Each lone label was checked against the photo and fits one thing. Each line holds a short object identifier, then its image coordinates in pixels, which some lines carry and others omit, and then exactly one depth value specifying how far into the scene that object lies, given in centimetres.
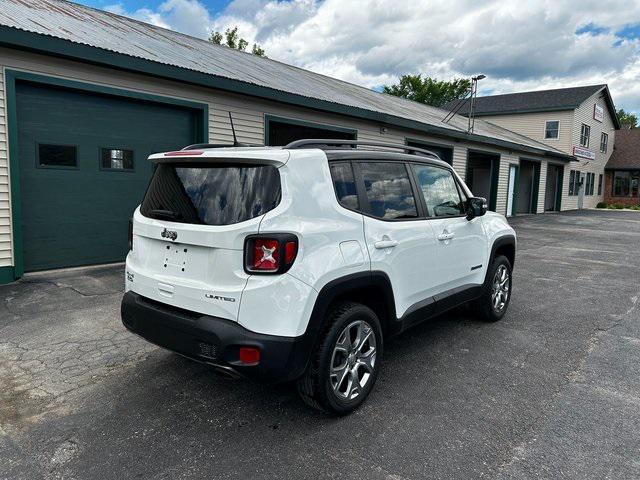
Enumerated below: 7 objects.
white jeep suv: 266
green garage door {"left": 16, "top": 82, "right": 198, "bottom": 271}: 656
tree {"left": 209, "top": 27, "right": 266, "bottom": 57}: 4184
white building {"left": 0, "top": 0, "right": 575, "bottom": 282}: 627
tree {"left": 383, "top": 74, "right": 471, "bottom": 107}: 5181
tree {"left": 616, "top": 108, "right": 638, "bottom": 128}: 7539
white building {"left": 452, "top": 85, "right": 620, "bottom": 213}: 2870
